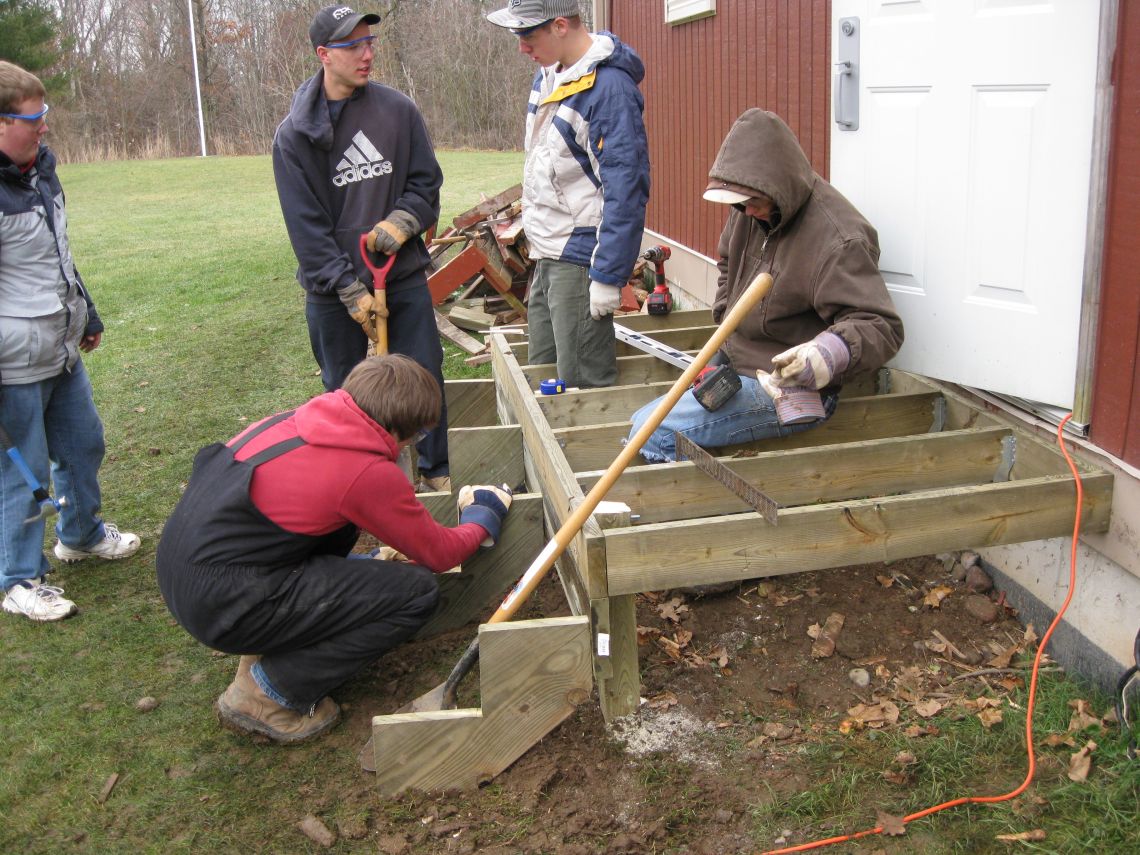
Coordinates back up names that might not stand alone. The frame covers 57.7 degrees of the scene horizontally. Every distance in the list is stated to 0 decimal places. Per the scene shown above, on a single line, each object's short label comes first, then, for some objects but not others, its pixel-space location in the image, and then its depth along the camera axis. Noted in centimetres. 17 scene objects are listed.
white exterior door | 338
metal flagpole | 3575
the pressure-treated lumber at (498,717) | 314
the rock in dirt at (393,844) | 300
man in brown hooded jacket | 360
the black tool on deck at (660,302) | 582
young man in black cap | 486
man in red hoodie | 325
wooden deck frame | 321
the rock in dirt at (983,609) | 396
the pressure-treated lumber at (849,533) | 325
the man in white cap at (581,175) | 450
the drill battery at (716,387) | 394
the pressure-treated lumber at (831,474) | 378
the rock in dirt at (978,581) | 413
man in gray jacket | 412
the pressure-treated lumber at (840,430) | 426
